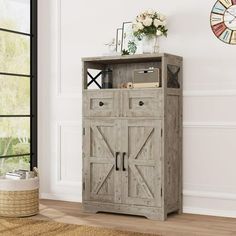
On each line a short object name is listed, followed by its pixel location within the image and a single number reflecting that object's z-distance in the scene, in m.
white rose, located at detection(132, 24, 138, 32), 5.25
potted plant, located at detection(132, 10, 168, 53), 5.21
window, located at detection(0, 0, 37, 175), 5.82
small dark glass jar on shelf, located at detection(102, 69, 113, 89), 5.51
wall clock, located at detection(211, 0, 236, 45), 5.08
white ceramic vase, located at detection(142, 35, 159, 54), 5.35
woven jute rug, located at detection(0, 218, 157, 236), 4.40
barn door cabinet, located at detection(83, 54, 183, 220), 4.98
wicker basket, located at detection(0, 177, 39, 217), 5.10
